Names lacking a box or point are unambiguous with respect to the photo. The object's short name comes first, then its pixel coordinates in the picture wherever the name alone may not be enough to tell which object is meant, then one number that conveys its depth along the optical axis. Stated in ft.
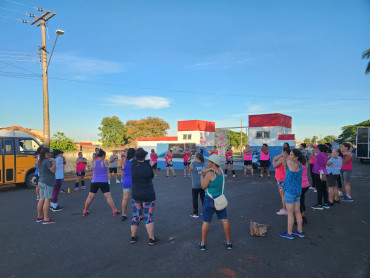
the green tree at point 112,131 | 188.85
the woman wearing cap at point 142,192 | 13.96
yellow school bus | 33.65
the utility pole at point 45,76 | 40.09
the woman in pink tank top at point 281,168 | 18.04
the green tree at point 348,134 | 237.04
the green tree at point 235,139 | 236.02
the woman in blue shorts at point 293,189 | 14.64
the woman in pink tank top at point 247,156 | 44.53
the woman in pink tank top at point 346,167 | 23.25
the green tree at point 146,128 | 187.93
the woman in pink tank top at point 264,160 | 43.25
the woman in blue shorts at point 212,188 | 12.81
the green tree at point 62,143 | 60.64
